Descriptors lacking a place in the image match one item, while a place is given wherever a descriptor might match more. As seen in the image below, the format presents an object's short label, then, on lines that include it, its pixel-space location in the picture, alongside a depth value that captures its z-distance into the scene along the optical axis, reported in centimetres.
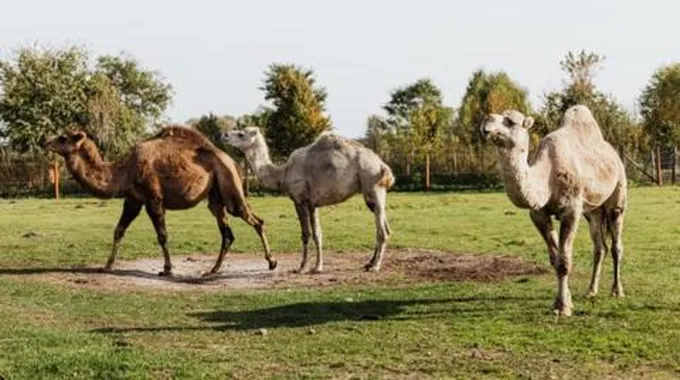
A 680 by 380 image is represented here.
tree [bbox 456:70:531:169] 6022
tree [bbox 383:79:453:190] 5425
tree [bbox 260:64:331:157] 5228
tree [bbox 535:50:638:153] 5000
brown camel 1609
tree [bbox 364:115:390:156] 5750
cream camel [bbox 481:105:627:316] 1038
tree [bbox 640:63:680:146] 5381
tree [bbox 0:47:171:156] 5350
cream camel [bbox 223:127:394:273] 1659
